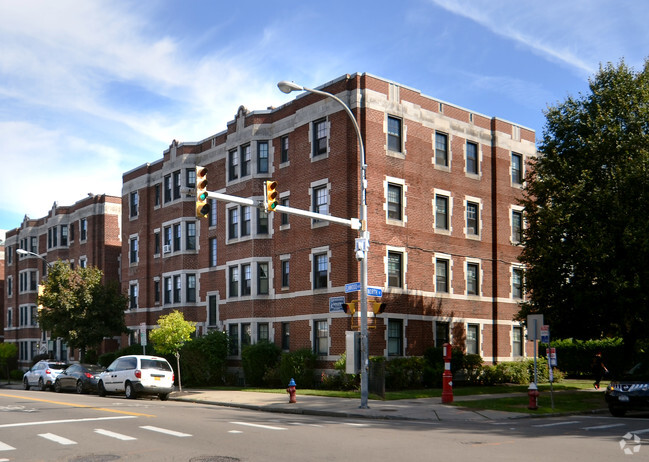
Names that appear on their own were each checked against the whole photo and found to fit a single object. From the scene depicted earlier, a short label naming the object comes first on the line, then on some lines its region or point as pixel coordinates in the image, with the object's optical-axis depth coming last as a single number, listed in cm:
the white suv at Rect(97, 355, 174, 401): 2736
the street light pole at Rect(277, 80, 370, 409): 2134
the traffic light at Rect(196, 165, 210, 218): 1691
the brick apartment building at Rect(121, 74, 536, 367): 3131
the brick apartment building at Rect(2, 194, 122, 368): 5409
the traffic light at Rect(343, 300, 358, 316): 2191
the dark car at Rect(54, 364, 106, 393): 3262
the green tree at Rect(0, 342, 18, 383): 5868
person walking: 2973
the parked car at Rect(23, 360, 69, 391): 3625
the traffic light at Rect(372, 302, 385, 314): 2130
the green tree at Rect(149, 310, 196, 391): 3186
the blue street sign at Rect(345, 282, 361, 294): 2193
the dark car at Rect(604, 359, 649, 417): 1936
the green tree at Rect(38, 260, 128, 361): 4134
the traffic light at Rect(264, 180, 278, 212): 1890
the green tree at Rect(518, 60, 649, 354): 2450
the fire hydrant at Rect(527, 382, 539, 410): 2078
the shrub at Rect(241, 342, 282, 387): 3297
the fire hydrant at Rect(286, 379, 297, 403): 2316
